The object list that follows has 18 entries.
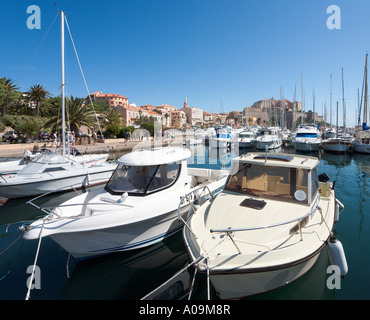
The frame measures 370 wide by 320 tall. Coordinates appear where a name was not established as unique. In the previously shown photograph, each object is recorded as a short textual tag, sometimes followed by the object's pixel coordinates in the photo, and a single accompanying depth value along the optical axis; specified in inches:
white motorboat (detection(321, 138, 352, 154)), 970.1
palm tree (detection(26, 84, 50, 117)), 1552.7
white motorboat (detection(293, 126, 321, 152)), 1067.3
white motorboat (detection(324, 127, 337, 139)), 1514.4
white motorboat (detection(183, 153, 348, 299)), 126.0
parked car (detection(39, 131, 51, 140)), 1282.1
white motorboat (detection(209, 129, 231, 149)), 1277.1
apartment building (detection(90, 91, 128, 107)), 4302.4
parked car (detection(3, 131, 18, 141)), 1100.3
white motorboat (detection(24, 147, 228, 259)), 182.4
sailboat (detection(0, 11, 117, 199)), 391.8
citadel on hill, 3654.0
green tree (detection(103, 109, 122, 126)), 1663.6
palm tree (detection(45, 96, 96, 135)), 1050.7
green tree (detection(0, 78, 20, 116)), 1144.8
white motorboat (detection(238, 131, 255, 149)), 1280.6
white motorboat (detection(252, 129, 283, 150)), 1189.1
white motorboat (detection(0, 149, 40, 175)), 471.9
